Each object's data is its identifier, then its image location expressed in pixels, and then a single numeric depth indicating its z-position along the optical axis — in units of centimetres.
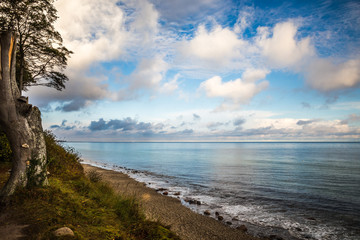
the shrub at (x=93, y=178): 1530
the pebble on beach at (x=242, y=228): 1399
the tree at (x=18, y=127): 795
